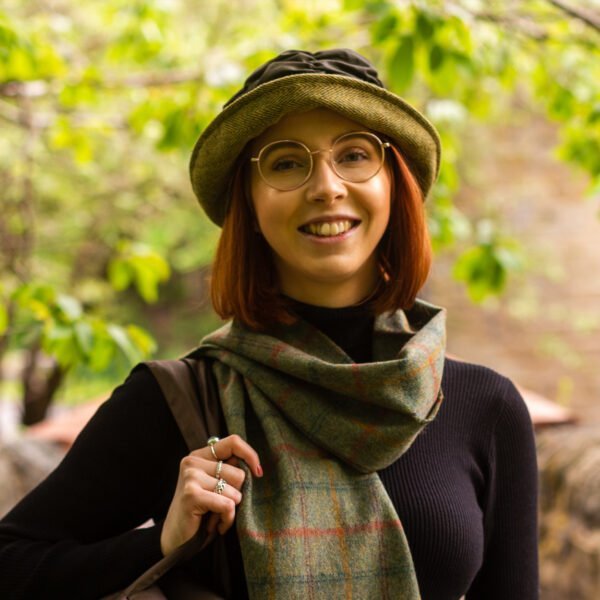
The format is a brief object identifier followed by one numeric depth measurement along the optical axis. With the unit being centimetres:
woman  131
